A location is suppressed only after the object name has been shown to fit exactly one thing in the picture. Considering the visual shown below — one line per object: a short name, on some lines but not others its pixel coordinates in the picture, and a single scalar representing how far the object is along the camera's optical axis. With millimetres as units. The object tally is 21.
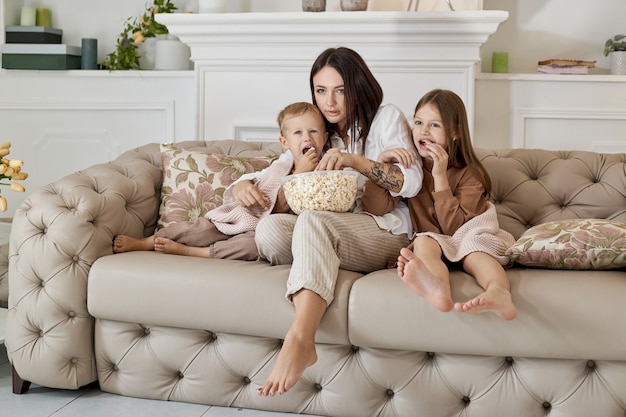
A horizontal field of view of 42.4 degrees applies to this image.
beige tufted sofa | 1886
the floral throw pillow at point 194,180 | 2561
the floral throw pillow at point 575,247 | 2055
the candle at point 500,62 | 3633
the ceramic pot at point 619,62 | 3533
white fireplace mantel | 3404
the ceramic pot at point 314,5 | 3521
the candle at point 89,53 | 3969
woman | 1895
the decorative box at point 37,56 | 3924
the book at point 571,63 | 3533
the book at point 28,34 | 3945
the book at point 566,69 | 3534
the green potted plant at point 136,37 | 3889
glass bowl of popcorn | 2221
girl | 1929
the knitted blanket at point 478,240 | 2121
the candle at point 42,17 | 4094
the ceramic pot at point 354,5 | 3482
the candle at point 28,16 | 4020
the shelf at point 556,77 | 3527
